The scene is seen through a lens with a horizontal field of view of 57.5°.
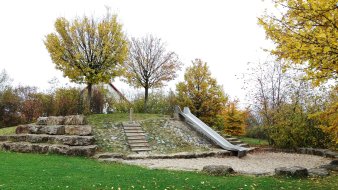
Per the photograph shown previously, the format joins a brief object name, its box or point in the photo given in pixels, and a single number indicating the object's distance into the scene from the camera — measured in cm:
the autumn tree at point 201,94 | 2586
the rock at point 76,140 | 1336
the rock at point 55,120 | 1505
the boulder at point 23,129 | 1539
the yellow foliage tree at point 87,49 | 1762
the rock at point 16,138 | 1465
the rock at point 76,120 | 1468
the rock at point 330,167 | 1086
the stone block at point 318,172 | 951
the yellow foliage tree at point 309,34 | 493
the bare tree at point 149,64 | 2412
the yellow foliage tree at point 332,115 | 733
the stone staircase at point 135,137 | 1441
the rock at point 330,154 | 1506
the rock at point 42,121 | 1558
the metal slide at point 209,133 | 1541
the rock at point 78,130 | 1420
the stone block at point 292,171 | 915
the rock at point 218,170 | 918
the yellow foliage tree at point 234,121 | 2573
